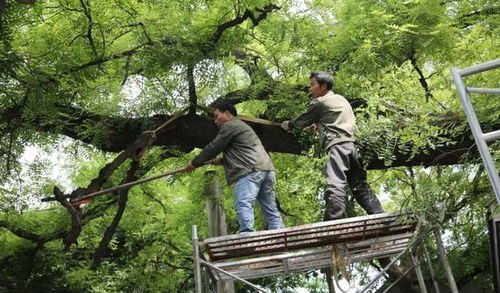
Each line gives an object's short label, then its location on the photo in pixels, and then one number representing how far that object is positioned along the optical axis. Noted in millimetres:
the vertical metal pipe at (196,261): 4902
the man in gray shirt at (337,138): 5641
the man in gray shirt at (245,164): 5922
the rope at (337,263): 5316
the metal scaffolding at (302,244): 4895
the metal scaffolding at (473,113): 3061
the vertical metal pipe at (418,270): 5831
